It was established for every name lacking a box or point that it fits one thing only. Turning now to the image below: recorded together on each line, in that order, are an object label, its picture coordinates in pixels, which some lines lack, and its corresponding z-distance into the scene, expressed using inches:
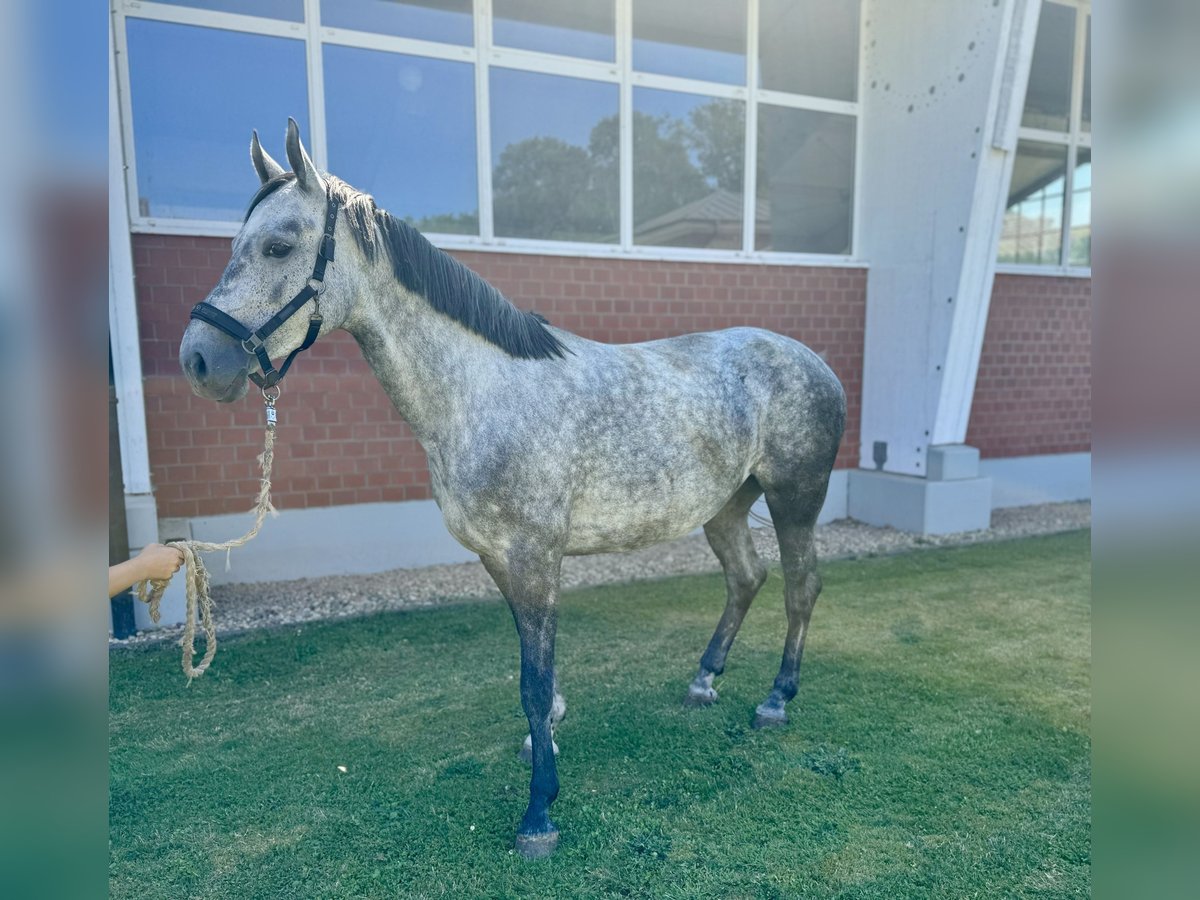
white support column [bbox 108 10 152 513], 168.1
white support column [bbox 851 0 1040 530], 237.1
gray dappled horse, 80.1
